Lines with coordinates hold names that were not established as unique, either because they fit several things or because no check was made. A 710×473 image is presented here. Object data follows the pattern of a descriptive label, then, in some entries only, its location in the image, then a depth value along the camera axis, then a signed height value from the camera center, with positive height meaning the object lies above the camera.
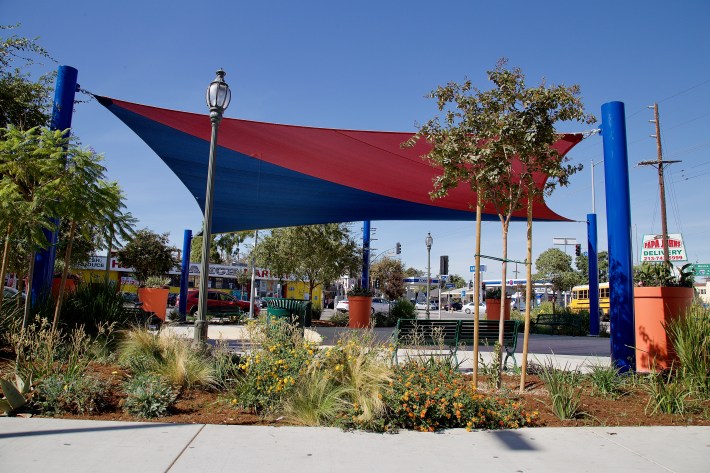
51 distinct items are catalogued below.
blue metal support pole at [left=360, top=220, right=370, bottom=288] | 17.41 +1.72
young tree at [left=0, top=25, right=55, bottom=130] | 7.82 +3.09
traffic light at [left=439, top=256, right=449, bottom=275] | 20.00 +1.50
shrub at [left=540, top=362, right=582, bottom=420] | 4.78 -0.88
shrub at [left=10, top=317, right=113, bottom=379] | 4.94 -0.76
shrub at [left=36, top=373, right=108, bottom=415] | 4.45 -0.98
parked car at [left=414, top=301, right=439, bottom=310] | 50.92 -0.50
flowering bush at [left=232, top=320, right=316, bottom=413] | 4.70 -0.73
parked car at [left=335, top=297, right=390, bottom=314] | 34.74 -0.47
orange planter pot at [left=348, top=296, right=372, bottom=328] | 15.27 -0.30
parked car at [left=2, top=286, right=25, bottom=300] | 13.23 -0.12
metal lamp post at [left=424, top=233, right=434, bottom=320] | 23.11 +2.69
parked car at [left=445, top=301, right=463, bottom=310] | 57.61 -0.42
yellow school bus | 28.73 +0.69
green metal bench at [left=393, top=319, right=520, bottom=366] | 6.65 -0.41
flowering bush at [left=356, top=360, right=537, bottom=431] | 4.41 -0.98
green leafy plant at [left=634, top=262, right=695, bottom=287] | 6.69 +0.47
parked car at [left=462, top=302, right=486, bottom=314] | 46.17 -0.56
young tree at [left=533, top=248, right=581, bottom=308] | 60.61 +5.57
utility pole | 24.53 +7.40
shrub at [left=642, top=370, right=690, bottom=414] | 5.01 -0.89
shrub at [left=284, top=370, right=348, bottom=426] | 4.48 -0.95
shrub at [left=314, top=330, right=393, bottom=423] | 4.42 -0.70
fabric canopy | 8.71 +2.67
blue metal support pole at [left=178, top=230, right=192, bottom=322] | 17.86 +0.77
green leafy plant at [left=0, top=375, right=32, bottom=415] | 4.32 -0.99
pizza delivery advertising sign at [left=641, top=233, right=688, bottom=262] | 33.59 +4.35
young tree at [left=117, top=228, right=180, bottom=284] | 23.39 +1.71
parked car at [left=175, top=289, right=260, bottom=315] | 21.25 -0.34
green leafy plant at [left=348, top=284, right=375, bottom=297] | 15.37 +0.23
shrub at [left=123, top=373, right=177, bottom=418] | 4.48 -0.98
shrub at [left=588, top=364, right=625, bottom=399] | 5.59 -0.86
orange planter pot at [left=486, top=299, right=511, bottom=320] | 16.73 -0.17
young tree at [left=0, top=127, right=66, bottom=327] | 5.45 +1.21
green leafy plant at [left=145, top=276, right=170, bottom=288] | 15.47 +0.30
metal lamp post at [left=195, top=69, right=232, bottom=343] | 6.19 +1.42
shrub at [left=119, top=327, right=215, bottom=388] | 5.30 -0.76
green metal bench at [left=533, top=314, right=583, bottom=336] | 16.42 -0.52
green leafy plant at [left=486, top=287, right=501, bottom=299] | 17.30 +0.38
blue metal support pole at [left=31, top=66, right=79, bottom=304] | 7.07 +2.43
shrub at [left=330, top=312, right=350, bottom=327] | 18.10 -0.80
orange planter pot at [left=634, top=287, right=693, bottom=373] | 6.34 -0.15
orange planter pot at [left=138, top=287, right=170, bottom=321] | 14.96 -0.18
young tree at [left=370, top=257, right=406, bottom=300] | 46.38 +2.17
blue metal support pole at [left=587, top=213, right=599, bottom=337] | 14.64 +0.95
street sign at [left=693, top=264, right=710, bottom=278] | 40.01 +3.51
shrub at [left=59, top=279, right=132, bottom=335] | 7.21 -0.28
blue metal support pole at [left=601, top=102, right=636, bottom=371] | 6.46 +0.99
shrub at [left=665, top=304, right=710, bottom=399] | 5.30 -0.45
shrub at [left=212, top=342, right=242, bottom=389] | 5.25 -0.81
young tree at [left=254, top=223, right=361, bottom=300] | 19.64 +1.81
